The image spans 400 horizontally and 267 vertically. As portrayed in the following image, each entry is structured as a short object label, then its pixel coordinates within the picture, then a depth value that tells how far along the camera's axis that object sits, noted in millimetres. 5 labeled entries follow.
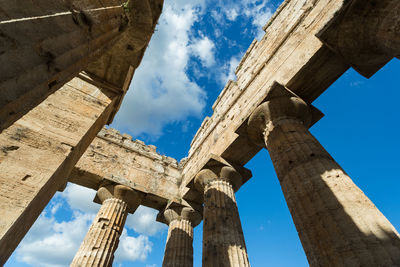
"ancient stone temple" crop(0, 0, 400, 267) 1993
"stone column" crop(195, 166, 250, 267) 6066
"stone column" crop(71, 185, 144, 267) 7359
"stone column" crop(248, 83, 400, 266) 2996
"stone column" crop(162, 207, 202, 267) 8648
